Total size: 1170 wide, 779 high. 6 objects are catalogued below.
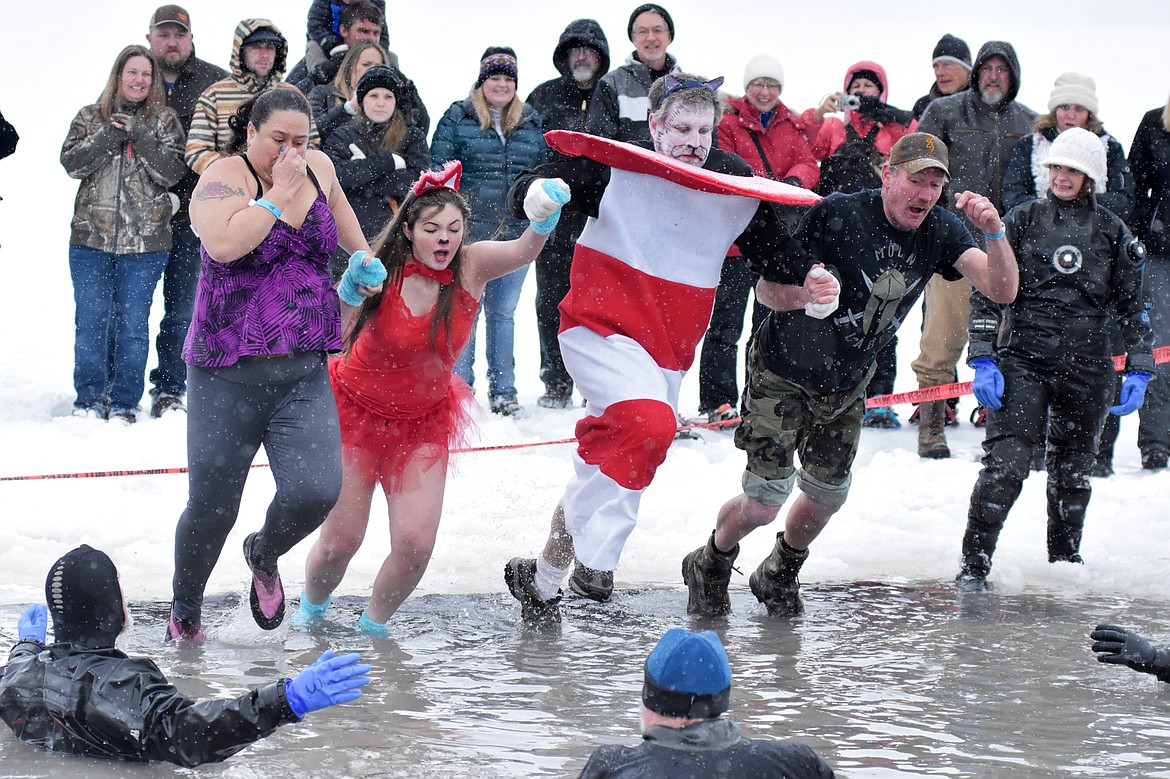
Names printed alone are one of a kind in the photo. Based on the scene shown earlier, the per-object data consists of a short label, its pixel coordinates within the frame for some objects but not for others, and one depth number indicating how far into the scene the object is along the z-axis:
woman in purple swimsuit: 10.19
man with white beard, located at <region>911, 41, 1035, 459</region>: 18.83
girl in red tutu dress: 11.22
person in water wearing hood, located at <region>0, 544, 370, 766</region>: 7.38
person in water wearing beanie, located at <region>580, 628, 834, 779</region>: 5.98
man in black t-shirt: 12.20
